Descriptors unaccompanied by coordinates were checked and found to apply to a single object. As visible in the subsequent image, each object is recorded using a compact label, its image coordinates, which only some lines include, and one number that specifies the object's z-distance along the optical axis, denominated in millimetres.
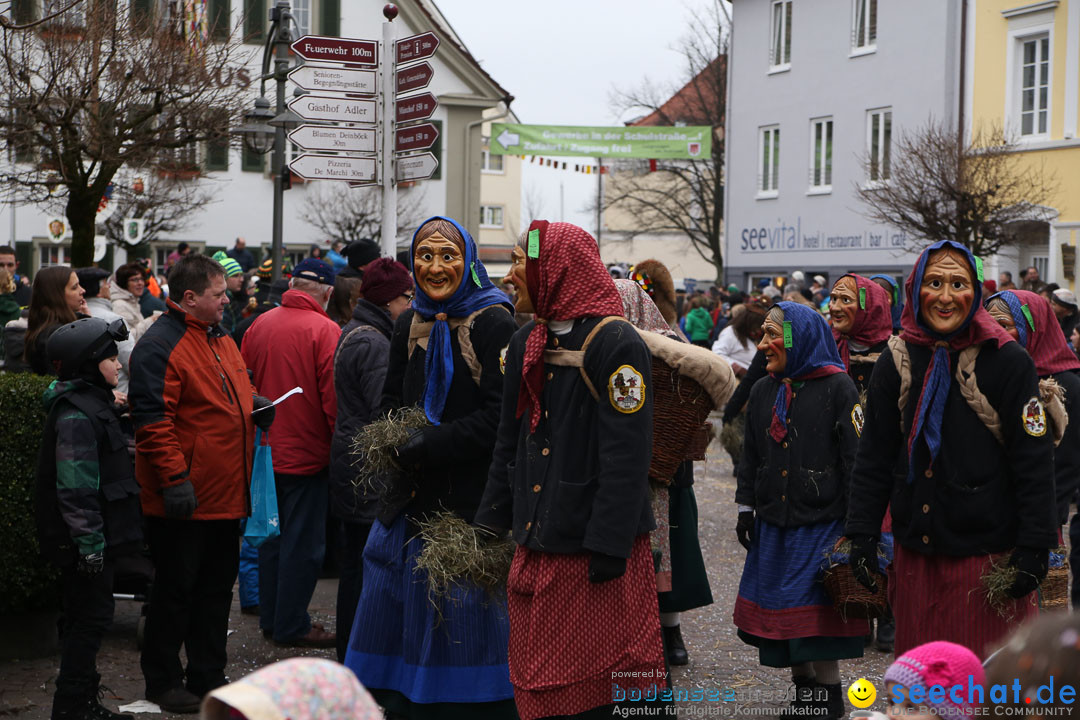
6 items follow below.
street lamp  13984
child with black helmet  5398
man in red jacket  7270
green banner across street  34094
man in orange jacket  5797
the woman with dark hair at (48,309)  6934
